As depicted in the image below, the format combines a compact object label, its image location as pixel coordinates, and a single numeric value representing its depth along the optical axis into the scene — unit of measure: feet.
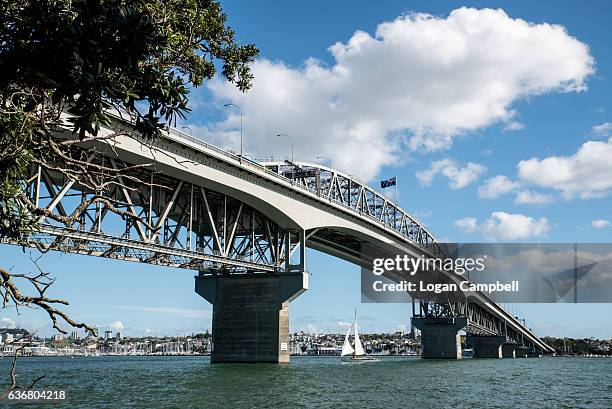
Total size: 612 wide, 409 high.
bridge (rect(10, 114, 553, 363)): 160.95
